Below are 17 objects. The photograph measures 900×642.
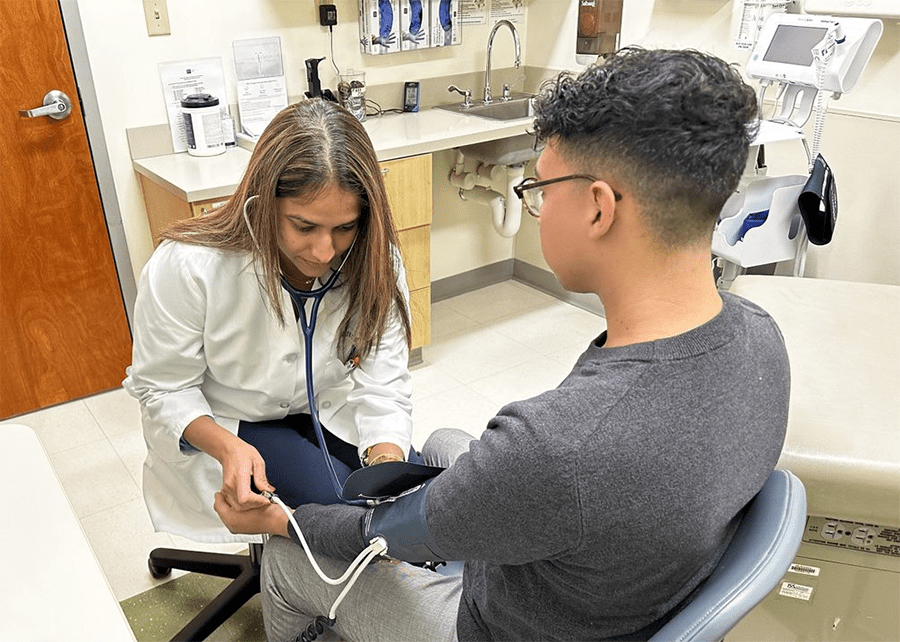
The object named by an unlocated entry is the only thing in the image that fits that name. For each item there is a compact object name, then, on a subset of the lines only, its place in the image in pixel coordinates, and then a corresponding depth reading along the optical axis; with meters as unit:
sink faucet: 2.93
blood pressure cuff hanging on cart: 1.99
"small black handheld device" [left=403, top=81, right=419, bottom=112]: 2.89
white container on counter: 2.35
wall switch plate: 2.28
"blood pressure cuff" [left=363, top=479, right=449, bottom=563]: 0.88
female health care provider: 1.21
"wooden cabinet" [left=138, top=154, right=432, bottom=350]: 2.34
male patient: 0.72
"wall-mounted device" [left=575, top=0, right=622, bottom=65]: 2.79
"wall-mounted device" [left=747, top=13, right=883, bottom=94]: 1.93
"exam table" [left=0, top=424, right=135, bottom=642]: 0.74
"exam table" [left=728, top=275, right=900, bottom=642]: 1.21
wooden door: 2.15
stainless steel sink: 3.02
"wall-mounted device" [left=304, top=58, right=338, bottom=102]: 2.55
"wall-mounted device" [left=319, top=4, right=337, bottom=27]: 2.59
